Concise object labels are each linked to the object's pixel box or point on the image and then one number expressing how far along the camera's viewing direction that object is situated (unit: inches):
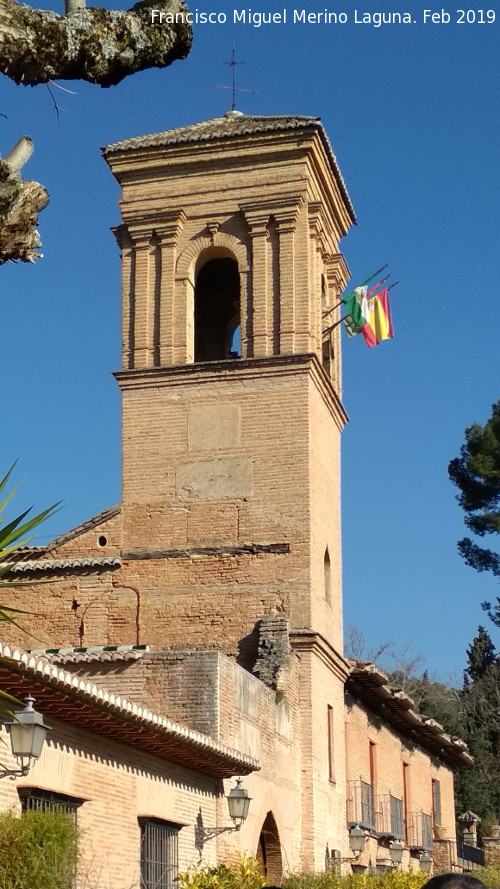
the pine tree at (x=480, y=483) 1686.8
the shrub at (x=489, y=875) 1198.8
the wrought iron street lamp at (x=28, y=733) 443.2
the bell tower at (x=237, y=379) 914.1
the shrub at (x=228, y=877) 595.5
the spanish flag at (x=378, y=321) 1048.8
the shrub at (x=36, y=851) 410.0
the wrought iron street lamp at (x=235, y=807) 670.5
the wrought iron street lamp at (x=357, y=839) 959.1
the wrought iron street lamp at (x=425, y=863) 1286.9
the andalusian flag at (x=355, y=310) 1031.6
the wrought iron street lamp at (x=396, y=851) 1119.6
